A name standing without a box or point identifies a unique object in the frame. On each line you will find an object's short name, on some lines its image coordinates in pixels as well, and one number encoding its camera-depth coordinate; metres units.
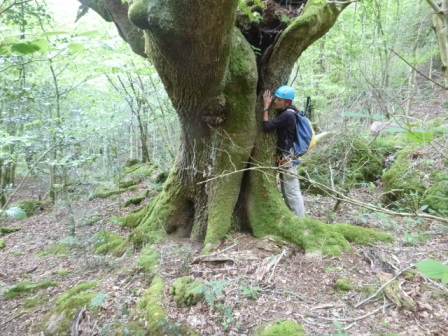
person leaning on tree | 4.33
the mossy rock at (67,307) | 3.31
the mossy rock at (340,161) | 7.29
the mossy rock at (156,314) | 2.81
